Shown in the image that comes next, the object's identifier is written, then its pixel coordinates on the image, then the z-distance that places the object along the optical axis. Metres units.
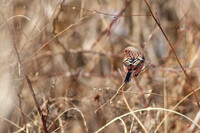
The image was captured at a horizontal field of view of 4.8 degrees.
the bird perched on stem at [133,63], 7.72
